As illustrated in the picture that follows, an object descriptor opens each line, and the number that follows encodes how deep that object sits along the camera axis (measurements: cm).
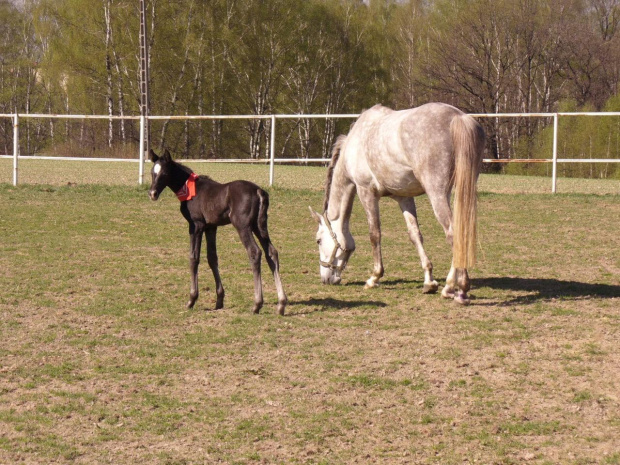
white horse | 1561
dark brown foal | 1492
